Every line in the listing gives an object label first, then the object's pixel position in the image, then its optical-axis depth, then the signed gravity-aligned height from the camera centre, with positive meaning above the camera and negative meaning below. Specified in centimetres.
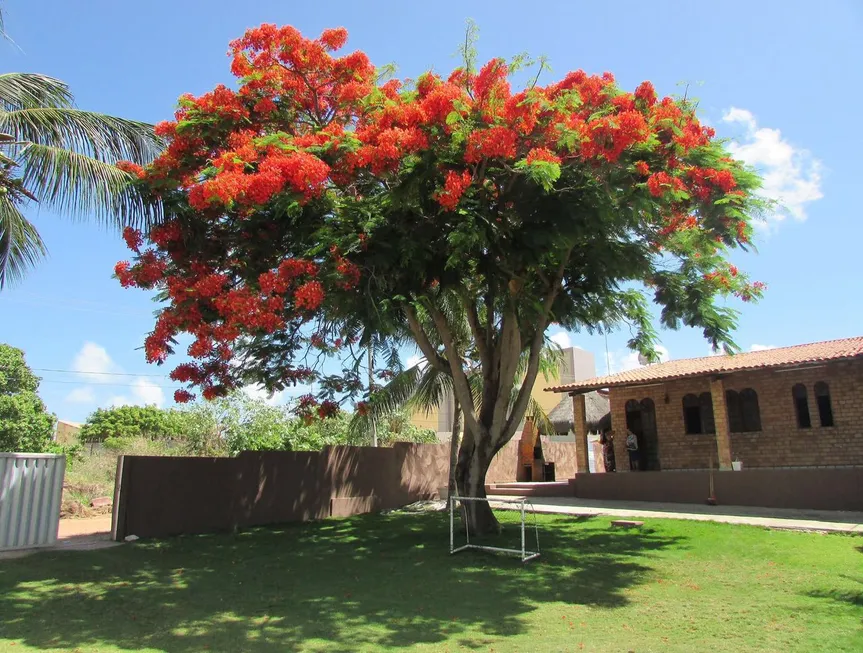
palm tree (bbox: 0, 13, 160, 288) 852 +413
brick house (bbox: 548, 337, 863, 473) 1560 +126
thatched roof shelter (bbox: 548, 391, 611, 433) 2372 +159
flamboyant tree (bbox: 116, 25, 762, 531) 774 +333
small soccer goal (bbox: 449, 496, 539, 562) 883 -128
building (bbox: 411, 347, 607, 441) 4731 +575
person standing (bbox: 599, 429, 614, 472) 2192 +15
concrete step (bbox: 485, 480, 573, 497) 1953 -100
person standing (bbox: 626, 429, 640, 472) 1919 +21
